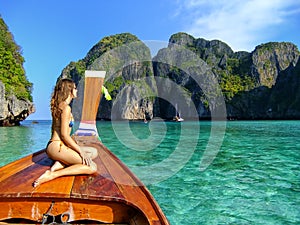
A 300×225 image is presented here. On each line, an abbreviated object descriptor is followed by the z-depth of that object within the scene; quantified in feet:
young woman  9.04
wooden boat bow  7.32
